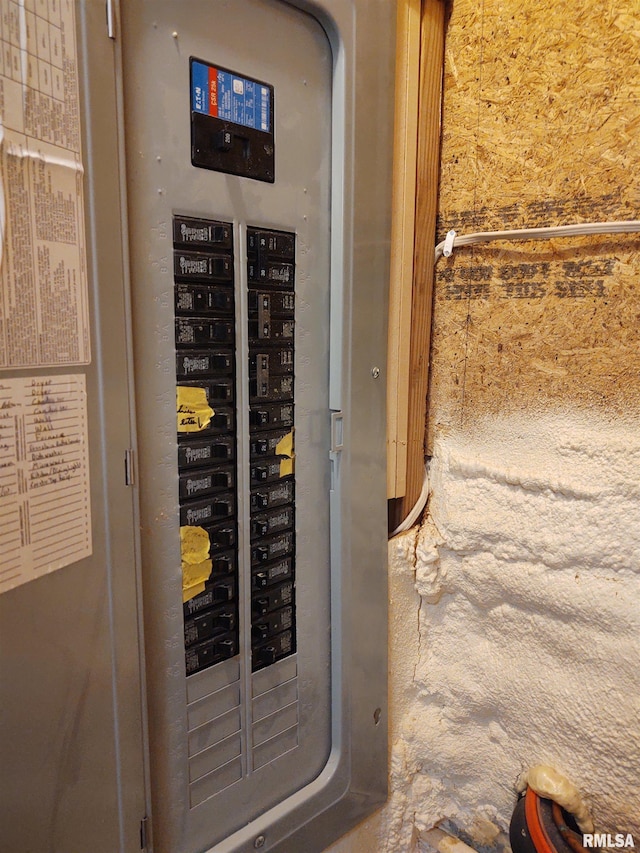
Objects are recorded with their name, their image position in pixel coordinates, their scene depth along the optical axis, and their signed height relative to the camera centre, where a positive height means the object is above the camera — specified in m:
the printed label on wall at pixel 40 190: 0.62 +0.16
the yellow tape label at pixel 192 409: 0.84 -0.10
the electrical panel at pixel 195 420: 0.68 -0.11
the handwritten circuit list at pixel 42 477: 0.65 -0.16
